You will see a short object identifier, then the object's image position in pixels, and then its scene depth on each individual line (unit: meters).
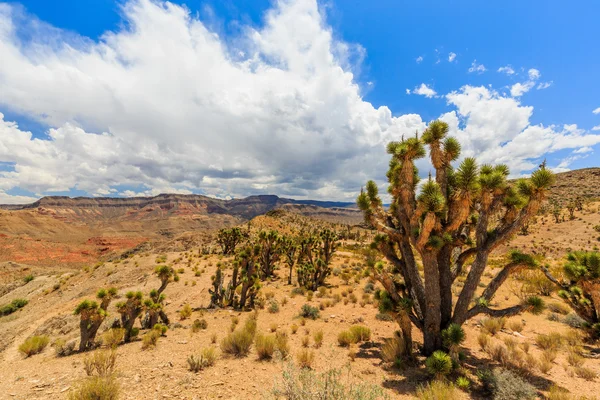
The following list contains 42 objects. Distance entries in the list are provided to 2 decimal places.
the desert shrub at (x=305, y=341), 9.16
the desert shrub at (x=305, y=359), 7.57
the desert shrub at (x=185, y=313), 13.47
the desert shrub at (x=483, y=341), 8.82
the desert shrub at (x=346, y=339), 9.45
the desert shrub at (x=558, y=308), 12.80
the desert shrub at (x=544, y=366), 7.07
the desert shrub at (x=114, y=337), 9.30
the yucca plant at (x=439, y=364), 6.48
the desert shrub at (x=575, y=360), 7.46
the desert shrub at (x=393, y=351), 7.79
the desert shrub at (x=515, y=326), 10.74
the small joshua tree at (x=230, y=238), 38.44
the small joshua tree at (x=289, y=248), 24.43
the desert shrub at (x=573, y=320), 10.66
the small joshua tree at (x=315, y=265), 20.16
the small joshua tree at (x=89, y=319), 9.29
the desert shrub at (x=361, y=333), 9.82
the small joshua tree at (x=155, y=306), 11.16
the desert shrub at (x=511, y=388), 5.67
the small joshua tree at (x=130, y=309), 10.22
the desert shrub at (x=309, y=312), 13.06
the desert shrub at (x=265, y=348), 7.94
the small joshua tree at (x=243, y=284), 14.93
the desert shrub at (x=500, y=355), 7.60
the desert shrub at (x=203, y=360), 7.02
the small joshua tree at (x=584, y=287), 8.23
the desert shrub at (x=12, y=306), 20.45
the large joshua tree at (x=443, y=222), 7.35
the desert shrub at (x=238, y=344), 8.20
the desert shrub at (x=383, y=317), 12.42
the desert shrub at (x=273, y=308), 14.27
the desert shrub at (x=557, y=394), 5.48
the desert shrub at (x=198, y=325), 11.04
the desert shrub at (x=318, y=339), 9.23
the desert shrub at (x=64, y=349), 9.12
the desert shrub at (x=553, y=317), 11.99
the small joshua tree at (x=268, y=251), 24.86
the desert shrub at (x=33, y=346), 9.83
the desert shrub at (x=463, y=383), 6.20
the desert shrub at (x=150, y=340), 9.05
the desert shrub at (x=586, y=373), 6.82
